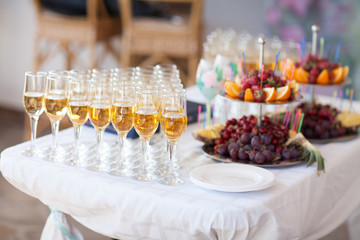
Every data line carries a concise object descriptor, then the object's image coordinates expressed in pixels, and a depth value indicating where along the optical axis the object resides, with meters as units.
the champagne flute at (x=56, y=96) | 1.95
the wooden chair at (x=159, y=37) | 4.06
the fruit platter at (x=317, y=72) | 2.39
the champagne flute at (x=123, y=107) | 1.86
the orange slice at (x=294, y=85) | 2.15
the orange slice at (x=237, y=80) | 2.12
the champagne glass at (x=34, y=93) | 1.99
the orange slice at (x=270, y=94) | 2.05
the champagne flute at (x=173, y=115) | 1.81
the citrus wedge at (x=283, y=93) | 2.06
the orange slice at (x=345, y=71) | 2.43
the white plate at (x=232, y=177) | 1.79
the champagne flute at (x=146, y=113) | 1.83
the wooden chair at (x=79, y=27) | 4.33
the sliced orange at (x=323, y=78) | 2.38
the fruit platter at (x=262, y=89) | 2.06
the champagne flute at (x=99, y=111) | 1.90
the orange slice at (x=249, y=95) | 2.06
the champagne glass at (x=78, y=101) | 1.92
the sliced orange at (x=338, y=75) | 2.41
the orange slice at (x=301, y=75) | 2.40
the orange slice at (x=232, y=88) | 2.09
